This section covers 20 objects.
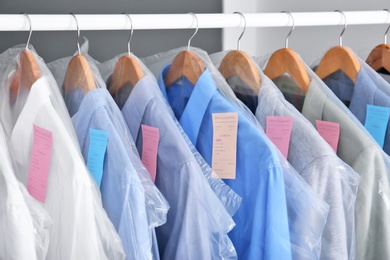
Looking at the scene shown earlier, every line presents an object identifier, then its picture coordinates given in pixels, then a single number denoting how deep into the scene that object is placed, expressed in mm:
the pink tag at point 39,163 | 1206
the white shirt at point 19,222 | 1095
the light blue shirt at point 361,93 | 1488
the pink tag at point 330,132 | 1394
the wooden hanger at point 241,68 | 1455
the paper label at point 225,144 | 1326
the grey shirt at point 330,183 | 1295
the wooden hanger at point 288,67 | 1477
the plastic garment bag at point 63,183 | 1146
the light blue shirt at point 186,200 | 1229
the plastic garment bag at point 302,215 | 1258
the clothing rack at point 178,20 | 1255
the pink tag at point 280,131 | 1360
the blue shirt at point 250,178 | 1246
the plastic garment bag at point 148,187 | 1182
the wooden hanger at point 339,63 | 1522
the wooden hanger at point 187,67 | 1430
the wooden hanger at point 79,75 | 1291
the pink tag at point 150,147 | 1306
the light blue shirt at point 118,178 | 1172
